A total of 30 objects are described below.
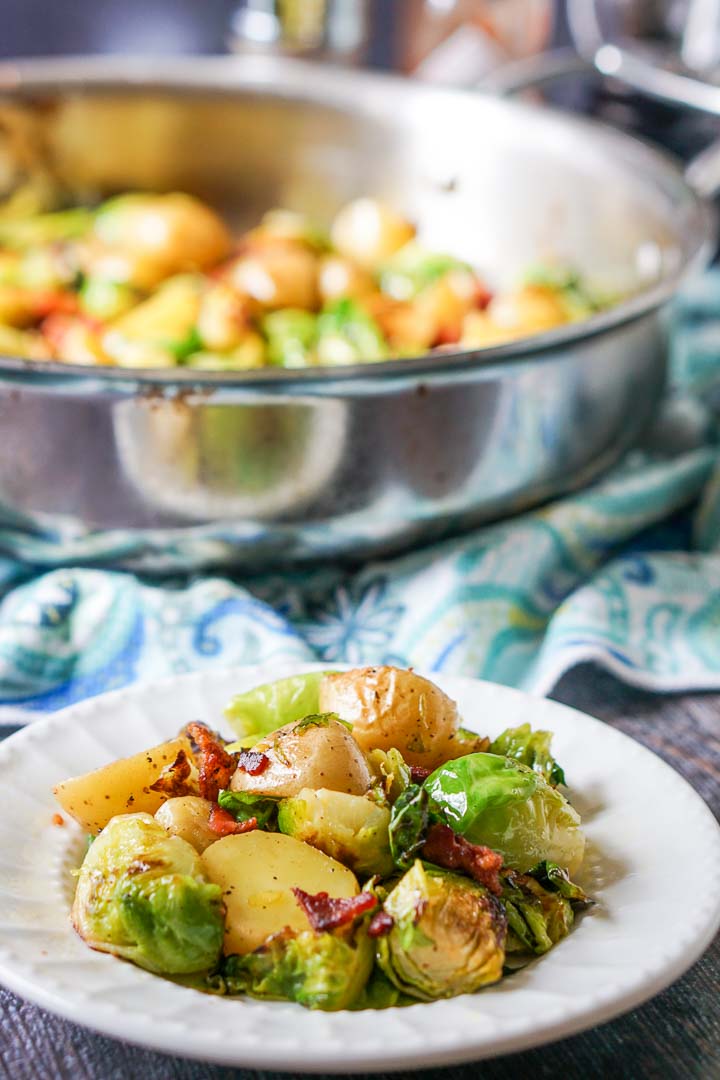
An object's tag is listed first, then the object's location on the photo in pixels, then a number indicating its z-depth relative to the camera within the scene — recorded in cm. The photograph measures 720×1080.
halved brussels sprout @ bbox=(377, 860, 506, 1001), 74
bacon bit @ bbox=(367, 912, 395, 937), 75
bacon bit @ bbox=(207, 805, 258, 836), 83
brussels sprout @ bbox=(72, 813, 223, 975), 75
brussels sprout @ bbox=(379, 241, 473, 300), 199
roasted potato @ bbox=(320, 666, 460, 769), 92
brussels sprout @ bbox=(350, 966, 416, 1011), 75
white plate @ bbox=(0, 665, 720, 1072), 68
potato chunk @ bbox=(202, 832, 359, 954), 77
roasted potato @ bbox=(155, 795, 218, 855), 83
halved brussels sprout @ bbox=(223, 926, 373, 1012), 73
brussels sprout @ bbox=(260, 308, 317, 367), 174
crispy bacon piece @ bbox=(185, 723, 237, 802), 88
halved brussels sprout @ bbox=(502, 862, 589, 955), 80
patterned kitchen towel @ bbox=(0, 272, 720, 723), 139
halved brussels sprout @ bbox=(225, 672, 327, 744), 99
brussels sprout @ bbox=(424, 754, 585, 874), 83
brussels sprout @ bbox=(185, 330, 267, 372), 170
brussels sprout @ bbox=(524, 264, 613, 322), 192
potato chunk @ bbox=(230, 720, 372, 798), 84
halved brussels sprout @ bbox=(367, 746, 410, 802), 86
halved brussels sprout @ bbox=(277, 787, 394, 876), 81
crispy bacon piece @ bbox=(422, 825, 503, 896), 79
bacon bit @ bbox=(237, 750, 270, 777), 86
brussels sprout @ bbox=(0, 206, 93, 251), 219
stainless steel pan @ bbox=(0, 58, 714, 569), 132
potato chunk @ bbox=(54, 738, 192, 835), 89
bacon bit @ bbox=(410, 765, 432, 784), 89
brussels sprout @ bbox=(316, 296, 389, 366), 173
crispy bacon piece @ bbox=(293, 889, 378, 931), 75
